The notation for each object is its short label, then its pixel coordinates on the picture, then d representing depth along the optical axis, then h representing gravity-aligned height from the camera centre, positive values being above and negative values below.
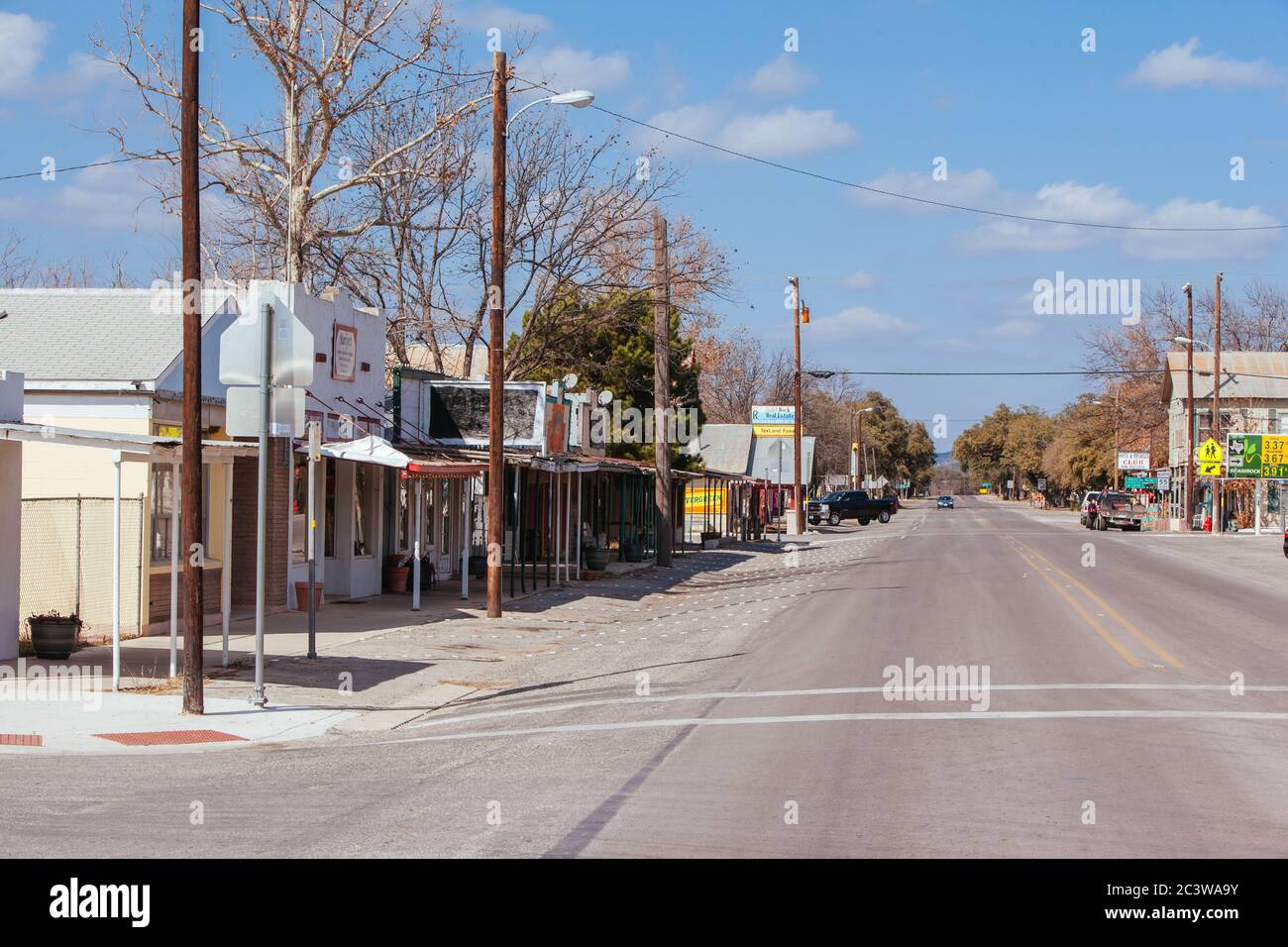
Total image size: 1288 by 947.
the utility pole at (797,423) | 56.81 +1.84
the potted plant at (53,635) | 15.88 -2.07
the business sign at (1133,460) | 92.69 +0.52
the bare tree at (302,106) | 30.44 +8.39
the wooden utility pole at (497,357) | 22.41 +1.80
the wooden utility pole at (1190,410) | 61.91 +2.64
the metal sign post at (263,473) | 13.22 -0.11
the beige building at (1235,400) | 75.94 +3.92
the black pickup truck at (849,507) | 79.88 -2.48
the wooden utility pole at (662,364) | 35.56 +2.69
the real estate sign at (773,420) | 78.88 +2.76
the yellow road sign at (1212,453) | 63.66 +0.75
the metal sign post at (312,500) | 15.81 -0.48
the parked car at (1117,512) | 64.81 -2.16
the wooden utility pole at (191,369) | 12.91 +0.90
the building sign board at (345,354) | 24.22 +1.99
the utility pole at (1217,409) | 61.75 +2.71
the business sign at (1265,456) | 64.25 +0.62
